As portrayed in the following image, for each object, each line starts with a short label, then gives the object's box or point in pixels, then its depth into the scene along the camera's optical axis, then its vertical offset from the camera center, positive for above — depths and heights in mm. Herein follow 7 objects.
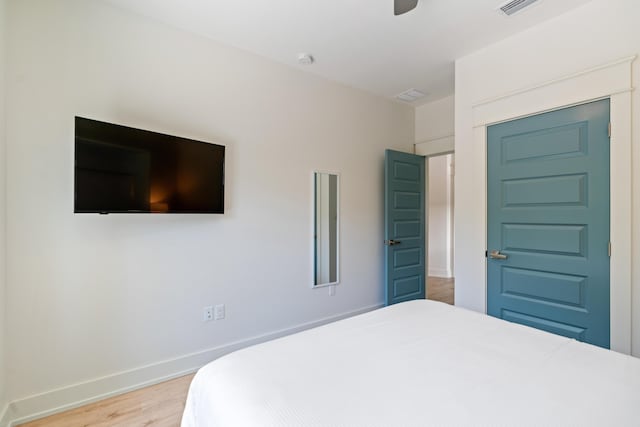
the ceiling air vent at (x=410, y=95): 3461 +1412
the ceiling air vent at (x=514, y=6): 2020 +1439
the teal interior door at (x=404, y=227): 3535 -196
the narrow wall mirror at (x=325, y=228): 3082 -186
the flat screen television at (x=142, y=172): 1749 +264
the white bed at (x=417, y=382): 846 -585
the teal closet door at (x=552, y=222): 1994 -76
